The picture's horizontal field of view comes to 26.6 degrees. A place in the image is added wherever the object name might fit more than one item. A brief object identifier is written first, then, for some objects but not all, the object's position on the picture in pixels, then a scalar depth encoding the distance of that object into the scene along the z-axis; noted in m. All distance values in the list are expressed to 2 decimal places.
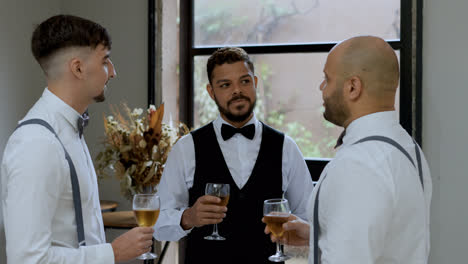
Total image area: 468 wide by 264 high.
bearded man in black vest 3.01
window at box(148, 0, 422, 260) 3.87
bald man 2.27
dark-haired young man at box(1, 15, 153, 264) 2.36
